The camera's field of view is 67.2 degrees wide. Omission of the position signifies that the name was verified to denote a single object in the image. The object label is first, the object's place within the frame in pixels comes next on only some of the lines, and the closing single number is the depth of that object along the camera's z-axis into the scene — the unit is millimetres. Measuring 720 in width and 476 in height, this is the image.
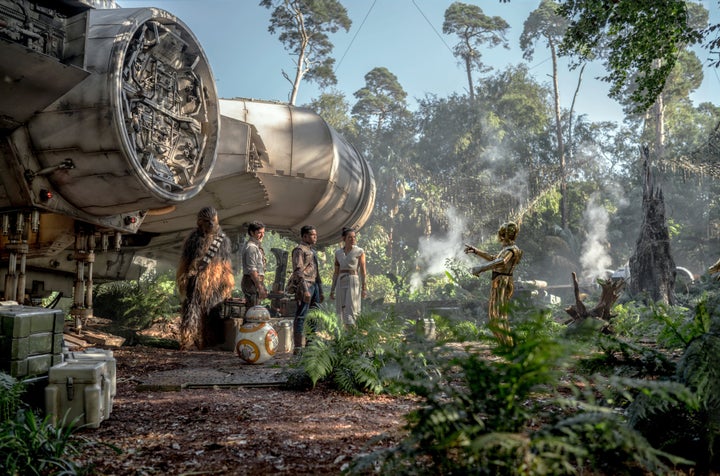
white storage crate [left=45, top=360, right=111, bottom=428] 3571
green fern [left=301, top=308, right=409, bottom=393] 5039
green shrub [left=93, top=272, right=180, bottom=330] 11266
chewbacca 8078
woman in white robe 8320
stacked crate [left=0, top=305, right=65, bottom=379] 3533
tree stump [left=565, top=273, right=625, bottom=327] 11148
